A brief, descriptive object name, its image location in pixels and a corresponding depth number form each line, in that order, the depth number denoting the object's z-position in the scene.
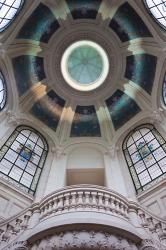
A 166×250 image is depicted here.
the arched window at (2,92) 10.08
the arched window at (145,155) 8.58
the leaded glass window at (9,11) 9.54
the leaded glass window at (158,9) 9.94
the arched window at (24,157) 8.53
